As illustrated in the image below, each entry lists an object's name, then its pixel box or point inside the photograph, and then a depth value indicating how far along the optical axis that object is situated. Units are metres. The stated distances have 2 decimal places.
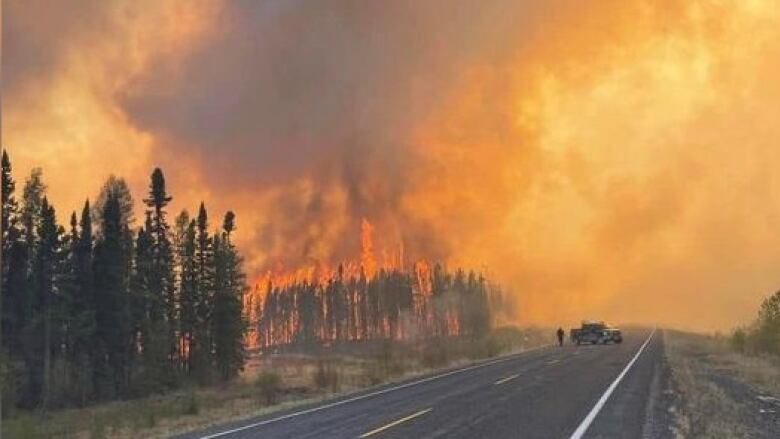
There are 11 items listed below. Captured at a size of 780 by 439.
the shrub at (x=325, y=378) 33.88
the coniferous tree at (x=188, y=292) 64.88
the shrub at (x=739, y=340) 51.28
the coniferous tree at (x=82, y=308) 53.34
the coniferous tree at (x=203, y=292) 64.06
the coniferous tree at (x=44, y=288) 51.97
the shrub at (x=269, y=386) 30.73
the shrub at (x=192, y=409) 27.78
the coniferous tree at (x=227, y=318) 64.81
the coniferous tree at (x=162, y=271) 61.09
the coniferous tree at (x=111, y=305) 55.22
